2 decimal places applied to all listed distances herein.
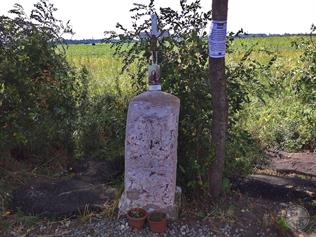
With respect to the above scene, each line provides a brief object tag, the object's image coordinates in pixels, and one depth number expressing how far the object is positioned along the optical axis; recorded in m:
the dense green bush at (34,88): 3.12
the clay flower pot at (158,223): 2.33
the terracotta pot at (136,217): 2.36
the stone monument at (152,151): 2.37
